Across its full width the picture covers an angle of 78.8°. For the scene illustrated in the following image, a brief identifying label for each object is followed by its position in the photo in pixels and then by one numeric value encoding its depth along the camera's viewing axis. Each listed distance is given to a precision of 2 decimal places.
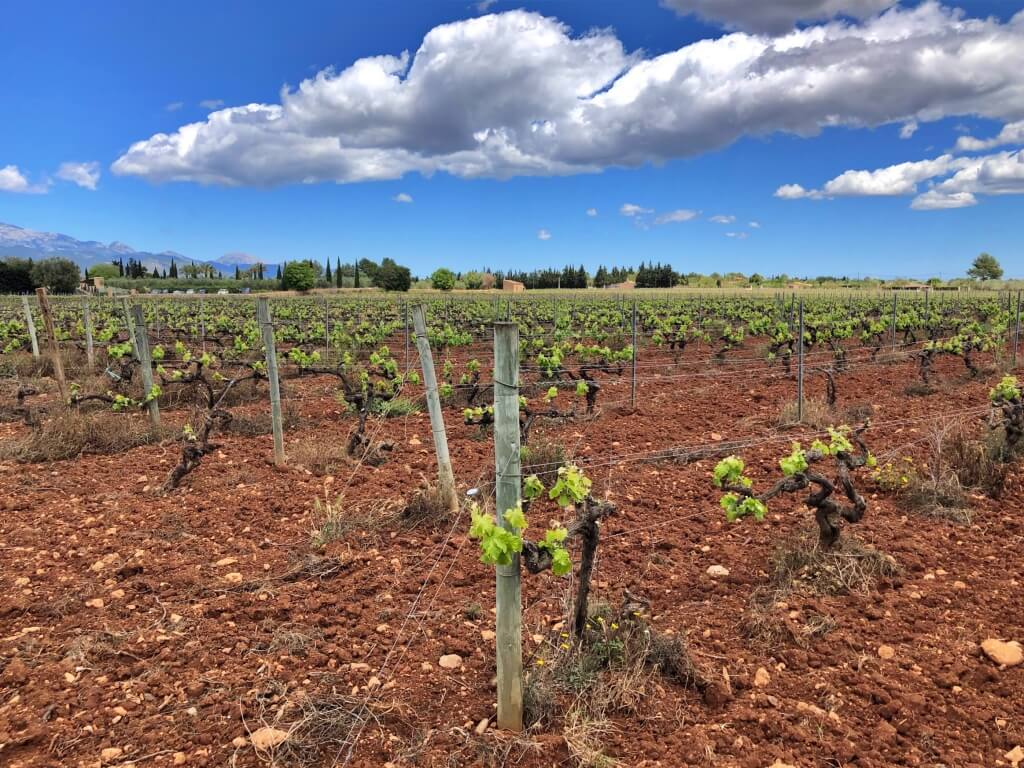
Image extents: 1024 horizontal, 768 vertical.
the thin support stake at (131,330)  8.90
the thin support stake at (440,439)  5.21
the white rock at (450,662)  3.24
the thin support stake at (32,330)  13.27
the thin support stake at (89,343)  12.37
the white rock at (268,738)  2.66
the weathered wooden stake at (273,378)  6.35
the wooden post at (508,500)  2.61
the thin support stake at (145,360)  7.71
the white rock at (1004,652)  3.00
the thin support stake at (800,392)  7.82
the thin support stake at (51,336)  8.84
